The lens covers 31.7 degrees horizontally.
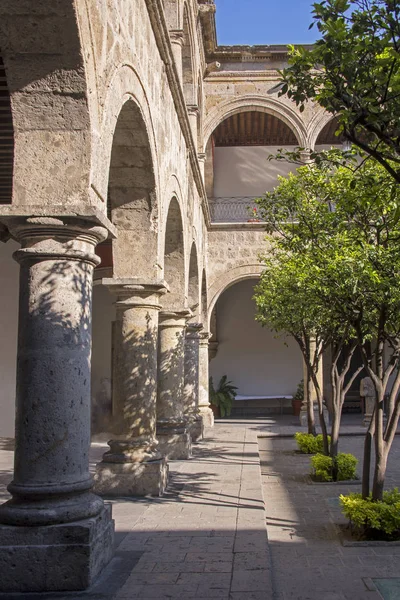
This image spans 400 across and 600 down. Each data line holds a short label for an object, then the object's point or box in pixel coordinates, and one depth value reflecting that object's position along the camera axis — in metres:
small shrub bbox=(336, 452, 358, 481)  9.12
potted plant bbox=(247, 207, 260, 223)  17.60
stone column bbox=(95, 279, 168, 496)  7.14
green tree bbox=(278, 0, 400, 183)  3.58
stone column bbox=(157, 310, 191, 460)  9.88
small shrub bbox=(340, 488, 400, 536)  6.05
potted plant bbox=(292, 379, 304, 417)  20.52
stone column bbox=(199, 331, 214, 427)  16.31
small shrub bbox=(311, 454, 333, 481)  9.18
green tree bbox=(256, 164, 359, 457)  7.30
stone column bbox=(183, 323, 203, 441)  13.10
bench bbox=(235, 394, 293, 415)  21.20
